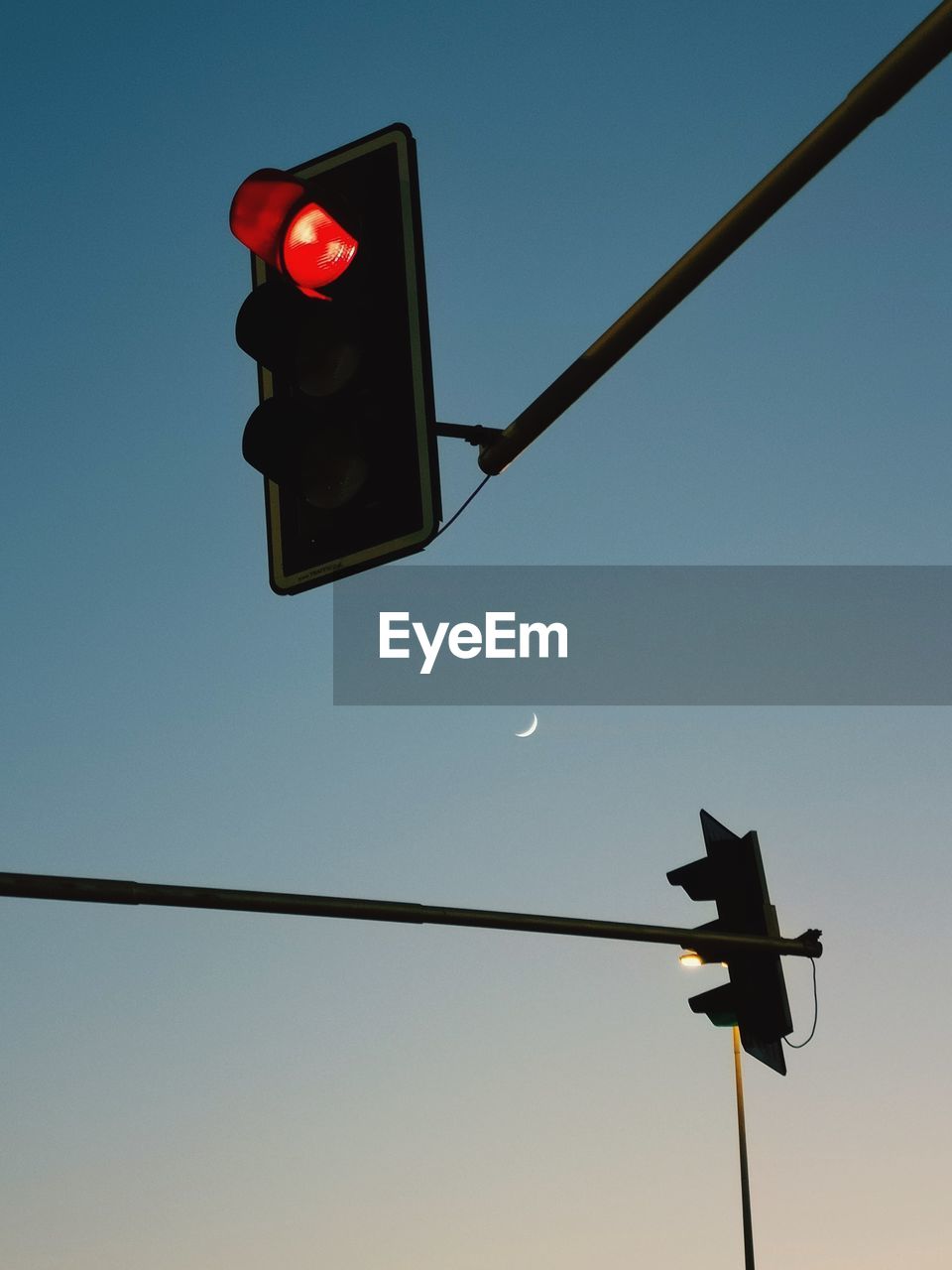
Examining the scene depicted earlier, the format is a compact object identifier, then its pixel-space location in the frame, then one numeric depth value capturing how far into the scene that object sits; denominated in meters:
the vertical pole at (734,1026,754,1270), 18.97
